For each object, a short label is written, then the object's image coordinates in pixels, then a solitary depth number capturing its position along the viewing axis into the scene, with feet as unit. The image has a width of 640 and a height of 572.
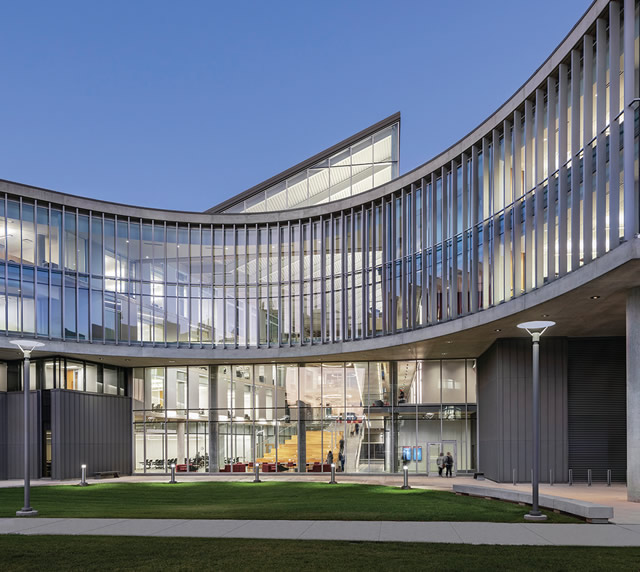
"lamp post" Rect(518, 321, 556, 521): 51.39
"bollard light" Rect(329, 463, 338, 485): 102.17
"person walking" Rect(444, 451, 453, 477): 120.47
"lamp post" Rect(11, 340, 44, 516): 58.13
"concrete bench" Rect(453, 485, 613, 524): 48.06
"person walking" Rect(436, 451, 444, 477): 120.78
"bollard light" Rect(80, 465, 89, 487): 103.92
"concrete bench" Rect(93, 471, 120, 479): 124.26
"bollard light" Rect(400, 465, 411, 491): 87.62
